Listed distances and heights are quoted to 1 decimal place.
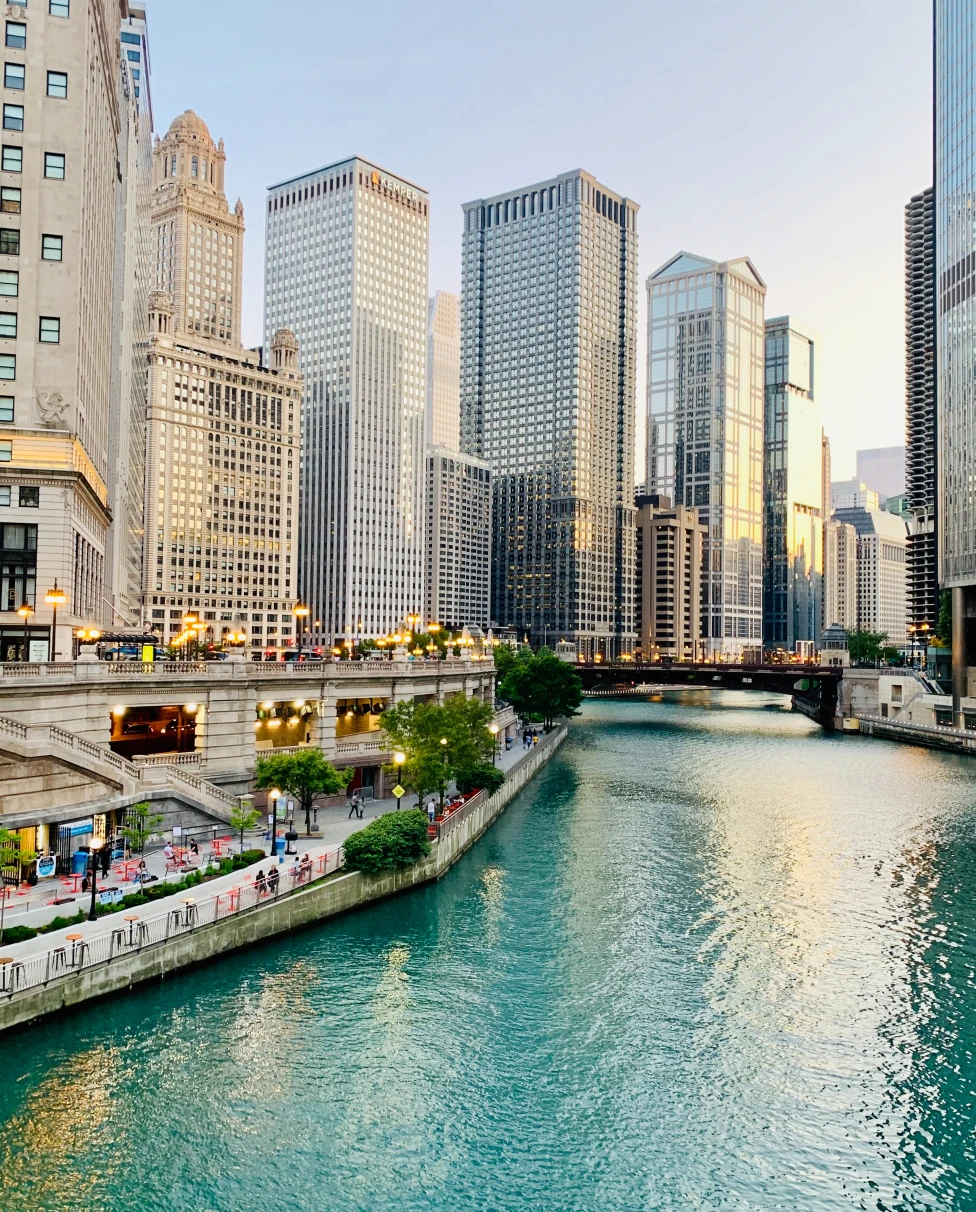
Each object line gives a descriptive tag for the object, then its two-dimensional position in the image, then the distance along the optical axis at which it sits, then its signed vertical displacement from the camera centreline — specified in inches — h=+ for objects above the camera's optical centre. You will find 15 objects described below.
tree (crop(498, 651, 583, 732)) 4899.1 -258.5
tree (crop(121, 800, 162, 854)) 1699.1 -343.9
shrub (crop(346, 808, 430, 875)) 1780.3 -388.4
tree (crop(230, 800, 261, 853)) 1814.7 -349.0
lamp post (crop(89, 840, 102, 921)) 1362.0 -324.7
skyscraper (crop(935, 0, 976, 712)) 5177.2 +1867.2
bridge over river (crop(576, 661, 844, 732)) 6294.3 -250.0
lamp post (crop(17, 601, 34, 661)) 1987.8 +46.1
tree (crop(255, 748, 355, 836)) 2031.3 -292.2
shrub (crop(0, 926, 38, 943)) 1258.0 -392.2
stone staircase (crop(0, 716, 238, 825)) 1577.3 -254.8
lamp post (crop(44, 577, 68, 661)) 1834.0 +69.4
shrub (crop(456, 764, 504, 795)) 2454.5 -364.5
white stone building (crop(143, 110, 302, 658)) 7815.0 +313.0
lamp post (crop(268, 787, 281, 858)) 1823.5 -334.0
